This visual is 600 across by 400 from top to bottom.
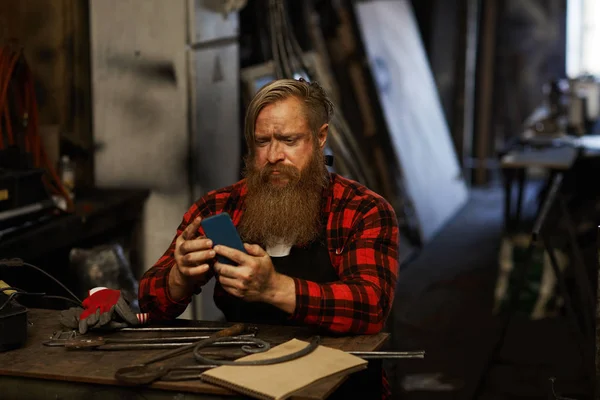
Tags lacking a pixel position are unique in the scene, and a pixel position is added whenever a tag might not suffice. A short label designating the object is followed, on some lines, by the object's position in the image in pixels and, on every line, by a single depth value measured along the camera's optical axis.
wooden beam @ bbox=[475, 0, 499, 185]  11.09
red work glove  2.63
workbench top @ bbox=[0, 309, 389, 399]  2.19
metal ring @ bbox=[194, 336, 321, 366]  2.29
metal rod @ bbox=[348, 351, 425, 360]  2.39
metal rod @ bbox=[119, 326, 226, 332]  2.64
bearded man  2.76
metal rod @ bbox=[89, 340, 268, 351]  2.48
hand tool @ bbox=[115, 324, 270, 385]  2.20
